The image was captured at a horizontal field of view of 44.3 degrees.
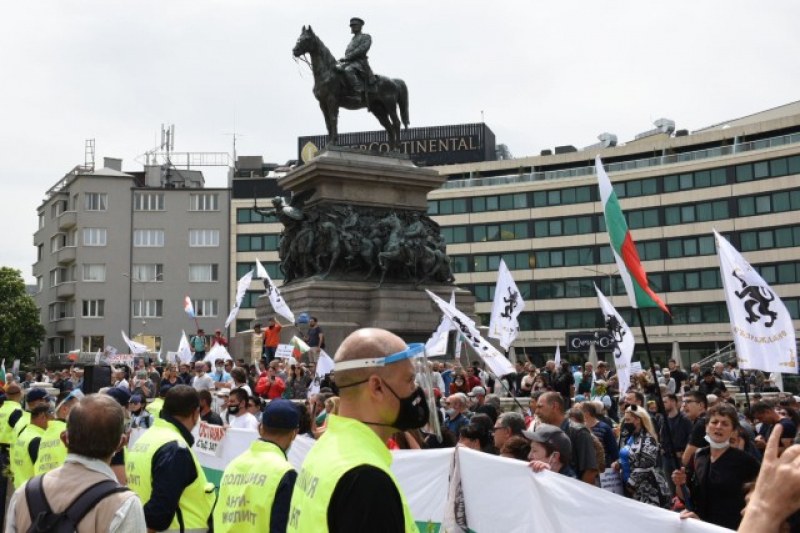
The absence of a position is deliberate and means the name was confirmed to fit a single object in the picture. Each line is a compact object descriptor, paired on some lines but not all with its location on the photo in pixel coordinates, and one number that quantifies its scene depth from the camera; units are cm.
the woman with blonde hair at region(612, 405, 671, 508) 910
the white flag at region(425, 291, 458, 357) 2036
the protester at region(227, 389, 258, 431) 1188
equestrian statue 2800
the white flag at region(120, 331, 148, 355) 3175
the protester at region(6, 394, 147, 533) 416
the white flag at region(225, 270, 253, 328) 2843
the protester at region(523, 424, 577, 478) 786
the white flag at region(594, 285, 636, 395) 1789
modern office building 7662
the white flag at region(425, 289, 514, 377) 1464
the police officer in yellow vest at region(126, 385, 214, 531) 679
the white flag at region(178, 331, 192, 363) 3030
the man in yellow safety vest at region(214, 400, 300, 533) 621
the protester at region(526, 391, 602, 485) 903
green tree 8606
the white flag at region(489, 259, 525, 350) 2302
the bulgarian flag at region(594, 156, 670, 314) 897
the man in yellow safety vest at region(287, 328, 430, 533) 338
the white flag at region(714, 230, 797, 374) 1155
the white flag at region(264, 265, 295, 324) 2455
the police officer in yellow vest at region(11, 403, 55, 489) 1082
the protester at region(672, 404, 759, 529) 720
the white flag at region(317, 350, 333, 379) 1908
